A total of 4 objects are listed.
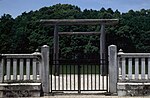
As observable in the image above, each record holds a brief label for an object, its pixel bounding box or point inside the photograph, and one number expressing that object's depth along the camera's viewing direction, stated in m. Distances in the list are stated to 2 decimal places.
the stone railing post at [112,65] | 11.95
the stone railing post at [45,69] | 11.95
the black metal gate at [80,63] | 12.41
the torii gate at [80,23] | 19.08
